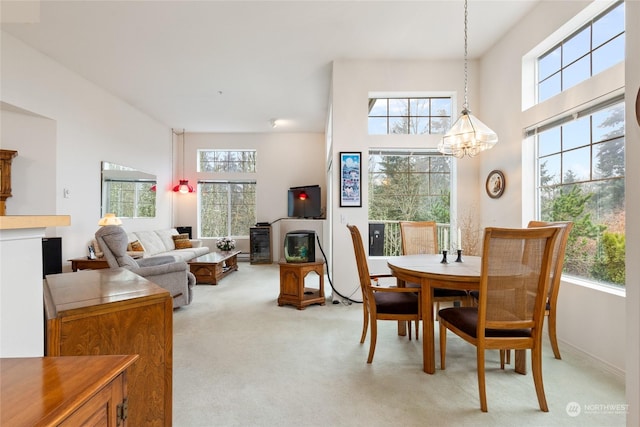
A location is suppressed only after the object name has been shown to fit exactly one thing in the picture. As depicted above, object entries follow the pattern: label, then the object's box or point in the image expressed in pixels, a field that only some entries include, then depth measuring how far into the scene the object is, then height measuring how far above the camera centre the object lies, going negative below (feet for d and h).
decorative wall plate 11.32 +1.08
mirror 16.27 +1.18
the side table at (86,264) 13.10 -2.32
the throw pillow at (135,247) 16.43 -1.97
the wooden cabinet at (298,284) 11.86 -2.95
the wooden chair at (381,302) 7.38 -2.32
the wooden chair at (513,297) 5.55 -1.64
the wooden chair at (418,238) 10.66 -0.95
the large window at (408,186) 13.44 +1.15
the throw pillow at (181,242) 20.27 -2.08
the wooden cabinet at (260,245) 22.81 -2.58
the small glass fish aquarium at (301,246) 12.51 -1.45
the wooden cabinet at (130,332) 4.00 -1.71
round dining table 6.57 -1.60
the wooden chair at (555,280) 6.54 -1.57
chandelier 8.43 +2.14
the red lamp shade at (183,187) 22.58 +1.84
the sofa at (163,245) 16.52 -2.10
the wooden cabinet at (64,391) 1.77 -1.18
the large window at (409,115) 13.37 +4.32
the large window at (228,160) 24.48 +4.20
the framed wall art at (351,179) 12.62 +1.37
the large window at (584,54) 7.46 +4.45
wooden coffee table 15.89 -3.12
